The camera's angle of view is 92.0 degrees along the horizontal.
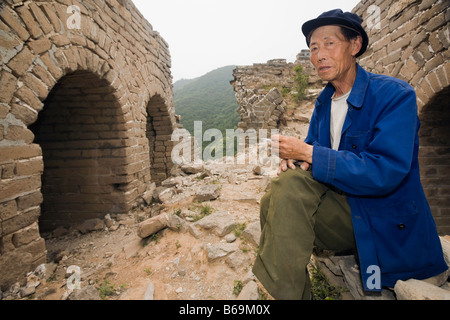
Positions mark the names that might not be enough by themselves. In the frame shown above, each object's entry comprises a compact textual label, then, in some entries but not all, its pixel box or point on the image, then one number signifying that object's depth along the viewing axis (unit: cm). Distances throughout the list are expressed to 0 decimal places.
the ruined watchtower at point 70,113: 214
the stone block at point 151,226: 276
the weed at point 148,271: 212
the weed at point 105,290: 190
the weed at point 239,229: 248
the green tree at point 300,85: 884
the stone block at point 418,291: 114
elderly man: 120
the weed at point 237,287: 176
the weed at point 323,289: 165
